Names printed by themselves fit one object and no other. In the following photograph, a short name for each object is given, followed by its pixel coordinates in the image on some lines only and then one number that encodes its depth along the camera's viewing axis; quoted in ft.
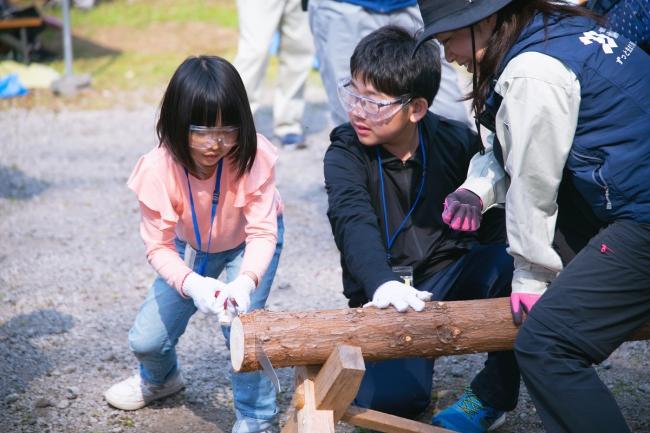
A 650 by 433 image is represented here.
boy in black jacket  10.19
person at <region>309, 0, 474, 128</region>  16.02
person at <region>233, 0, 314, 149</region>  22.34
